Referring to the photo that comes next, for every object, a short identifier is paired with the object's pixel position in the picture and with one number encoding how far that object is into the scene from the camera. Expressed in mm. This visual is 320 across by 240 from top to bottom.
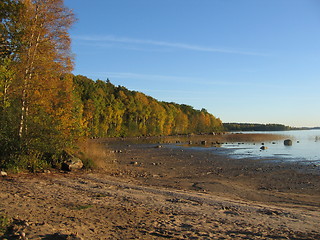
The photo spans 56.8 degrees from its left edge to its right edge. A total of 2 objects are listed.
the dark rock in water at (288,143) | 57469
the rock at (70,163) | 18984
